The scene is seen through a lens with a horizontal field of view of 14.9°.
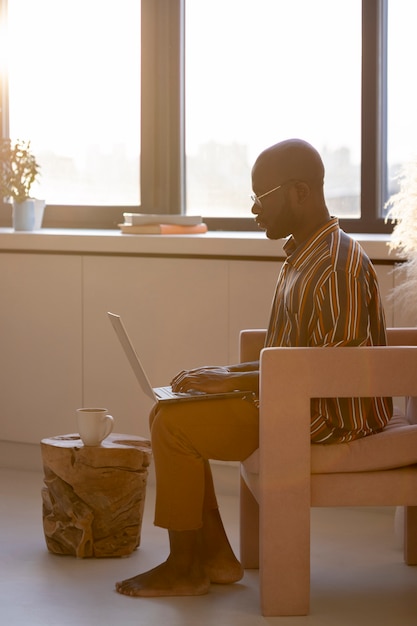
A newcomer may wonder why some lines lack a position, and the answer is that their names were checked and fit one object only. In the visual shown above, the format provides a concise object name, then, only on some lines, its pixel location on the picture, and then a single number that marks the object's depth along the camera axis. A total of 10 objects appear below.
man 3.99
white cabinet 5.90
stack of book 6.25
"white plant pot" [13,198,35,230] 6.73
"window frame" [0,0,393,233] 6.74
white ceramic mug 4.77
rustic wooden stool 4.75
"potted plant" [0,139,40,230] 6.75
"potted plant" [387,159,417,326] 4.88
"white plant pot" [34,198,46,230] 6.83
